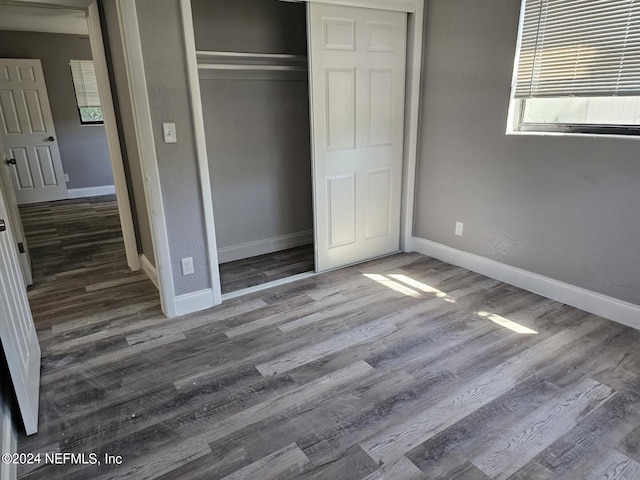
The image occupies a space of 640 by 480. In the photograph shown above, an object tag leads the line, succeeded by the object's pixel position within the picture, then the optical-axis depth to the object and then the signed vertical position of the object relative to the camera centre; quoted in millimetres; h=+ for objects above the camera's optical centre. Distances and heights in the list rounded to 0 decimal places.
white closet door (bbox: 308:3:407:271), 3123 -157
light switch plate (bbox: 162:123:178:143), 2588 -128
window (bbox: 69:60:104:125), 6758 +348
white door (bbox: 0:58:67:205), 6254 -285
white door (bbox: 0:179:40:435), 1691 -989
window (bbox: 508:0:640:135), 2422 +211
